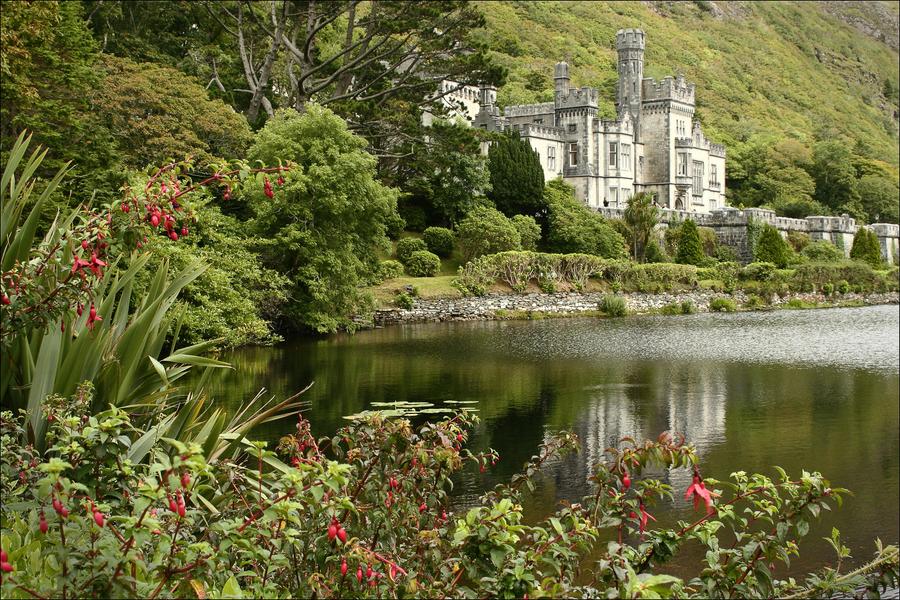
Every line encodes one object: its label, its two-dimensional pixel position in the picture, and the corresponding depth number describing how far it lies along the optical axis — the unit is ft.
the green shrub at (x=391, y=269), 135.22
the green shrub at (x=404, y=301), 131.13
